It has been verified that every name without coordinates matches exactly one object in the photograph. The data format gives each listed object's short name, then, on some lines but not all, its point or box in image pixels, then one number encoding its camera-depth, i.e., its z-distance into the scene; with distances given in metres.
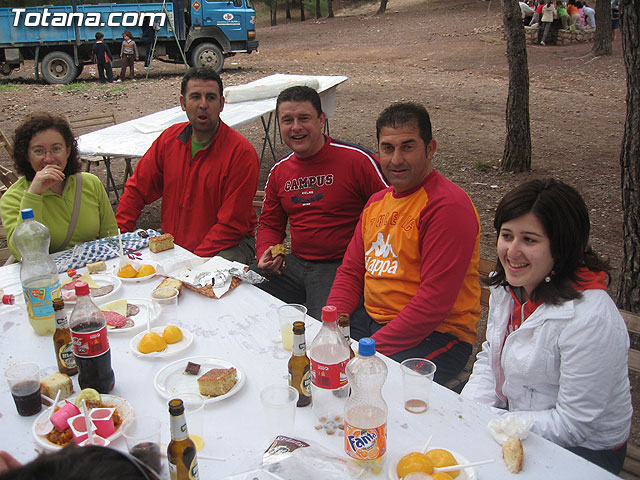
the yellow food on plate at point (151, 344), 2.15
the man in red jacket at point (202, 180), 3.85
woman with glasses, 3.20
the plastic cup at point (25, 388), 1.78
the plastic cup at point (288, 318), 2.17
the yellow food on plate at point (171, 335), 2.23
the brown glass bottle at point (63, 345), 1.98
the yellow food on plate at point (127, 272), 2.87
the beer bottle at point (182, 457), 1.35
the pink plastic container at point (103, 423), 1.67
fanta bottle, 1.48
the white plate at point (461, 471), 1.48
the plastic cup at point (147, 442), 1.44
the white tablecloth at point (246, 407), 1.57
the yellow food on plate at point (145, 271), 2.88
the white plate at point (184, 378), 1.89
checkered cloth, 3.02
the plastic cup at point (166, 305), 2.42
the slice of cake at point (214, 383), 1.85
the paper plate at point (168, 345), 2.14
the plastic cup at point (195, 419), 1.64
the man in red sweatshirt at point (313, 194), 3.51
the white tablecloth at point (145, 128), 5.71
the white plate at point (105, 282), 2.64
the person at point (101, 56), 15.02
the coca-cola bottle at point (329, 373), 1.73
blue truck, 15.02
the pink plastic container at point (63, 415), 1.65
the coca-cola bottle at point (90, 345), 1.83
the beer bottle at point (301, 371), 1.80
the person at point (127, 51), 15.42
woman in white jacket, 1.81
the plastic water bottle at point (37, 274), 2.29
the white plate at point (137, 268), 2.84
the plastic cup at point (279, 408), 1.66
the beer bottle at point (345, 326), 1.85
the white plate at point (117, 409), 1.65
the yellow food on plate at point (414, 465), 1.47
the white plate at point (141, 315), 2.33
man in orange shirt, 2.53
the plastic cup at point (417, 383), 1.79
